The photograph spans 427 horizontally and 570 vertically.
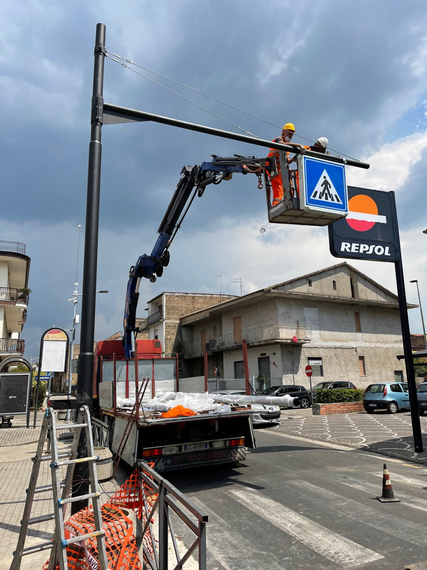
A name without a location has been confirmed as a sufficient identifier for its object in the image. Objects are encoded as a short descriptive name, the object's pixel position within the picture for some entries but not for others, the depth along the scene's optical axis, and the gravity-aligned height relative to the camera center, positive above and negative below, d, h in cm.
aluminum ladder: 312 -95
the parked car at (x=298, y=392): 2609 -119
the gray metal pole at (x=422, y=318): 3840 +475
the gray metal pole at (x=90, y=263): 434 +134
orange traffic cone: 640 -184
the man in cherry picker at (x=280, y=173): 801 +391
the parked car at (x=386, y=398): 2098 -138
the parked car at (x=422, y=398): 2042 -138
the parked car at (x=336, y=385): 2690 -87
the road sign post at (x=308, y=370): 2230 +11
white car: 1602 -172
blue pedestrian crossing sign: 734 +336
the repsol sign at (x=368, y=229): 1066 +378
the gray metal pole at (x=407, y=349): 1036 +56
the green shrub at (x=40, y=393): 2754 -99
